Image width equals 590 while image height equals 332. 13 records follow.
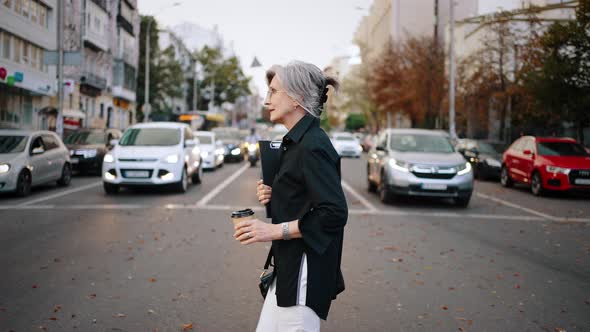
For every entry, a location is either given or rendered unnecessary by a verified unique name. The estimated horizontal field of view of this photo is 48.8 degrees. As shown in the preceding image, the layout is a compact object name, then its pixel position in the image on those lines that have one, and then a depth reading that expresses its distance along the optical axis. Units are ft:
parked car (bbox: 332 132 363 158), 147.54
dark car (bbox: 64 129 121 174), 75.15
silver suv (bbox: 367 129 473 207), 46.03
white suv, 51.29
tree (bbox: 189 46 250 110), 294.66
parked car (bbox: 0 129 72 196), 48.01
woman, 8.52
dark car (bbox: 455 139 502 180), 78.33
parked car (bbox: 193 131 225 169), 87.04
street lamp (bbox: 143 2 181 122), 143.95
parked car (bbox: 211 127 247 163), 109.91
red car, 56.54
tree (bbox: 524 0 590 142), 73.61
